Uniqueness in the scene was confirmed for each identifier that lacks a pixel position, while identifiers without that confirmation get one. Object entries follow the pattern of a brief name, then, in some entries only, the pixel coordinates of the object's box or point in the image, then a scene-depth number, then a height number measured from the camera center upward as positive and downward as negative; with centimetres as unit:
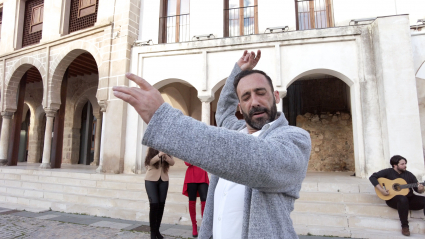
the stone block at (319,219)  454 -125
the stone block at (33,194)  718 -124
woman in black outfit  412 -55
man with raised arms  67 -1
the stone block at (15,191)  754 -124
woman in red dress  446 -62
